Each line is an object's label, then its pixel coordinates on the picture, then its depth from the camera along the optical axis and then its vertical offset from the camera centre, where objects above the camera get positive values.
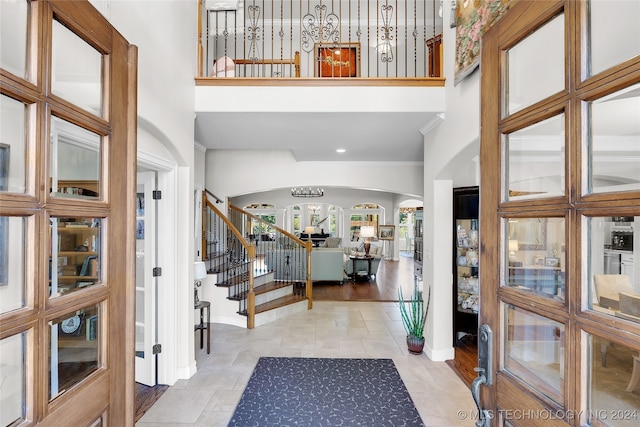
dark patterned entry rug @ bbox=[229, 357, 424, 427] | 2.50 -1.70
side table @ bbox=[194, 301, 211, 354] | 3.65 -1.28
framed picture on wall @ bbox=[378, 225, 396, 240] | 12.53 -0.67
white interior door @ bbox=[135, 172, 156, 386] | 3.00 -0.82
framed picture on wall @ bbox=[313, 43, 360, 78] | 5.56 +2.87
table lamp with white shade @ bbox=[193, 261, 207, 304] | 3.49 -0.65
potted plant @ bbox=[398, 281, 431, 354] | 3.69 -1.35
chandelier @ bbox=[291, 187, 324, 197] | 11.69 +0.93
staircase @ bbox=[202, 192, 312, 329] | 4.70 -1.09
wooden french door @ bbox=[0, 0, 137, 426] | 0.75 -0.01
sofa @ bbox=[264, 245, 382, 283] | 6.72 -1.17
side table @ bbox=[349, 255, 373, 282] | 8.11 -1.25
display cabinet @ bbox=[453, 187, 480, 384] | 3.77 -0.69
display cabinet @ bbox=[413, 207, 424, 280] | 5.24 -0.56
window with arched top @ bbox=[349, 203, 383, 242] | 12.93 +0.00
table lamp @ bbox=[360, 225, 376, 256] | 10.97 -0.55
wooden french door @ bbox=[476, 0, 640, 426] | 0.72 +0.01
